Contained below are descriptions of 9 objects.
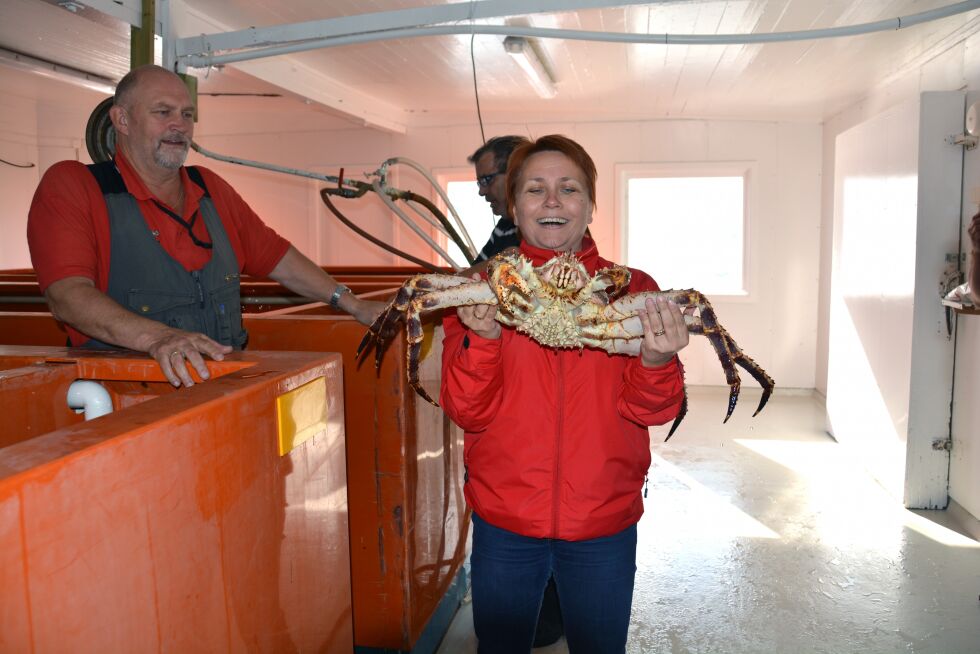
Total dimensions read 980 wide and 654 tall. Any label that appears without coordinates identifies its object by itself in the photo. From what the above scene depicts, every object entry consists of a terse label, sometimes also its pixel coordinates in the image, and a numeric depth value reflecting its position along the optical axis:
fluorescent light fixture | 5.07
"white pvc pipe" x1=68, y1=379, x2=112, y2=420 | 1.79
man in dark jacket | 2.88
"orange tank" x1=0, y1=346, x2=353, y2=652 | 0.96
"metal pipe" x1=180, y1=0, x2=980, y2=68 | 3.44
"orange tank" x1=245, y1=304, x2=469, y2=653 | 2.54
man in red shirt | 2.12
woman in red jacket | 1.82
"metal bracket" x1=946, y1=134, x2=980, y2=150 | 4.17
